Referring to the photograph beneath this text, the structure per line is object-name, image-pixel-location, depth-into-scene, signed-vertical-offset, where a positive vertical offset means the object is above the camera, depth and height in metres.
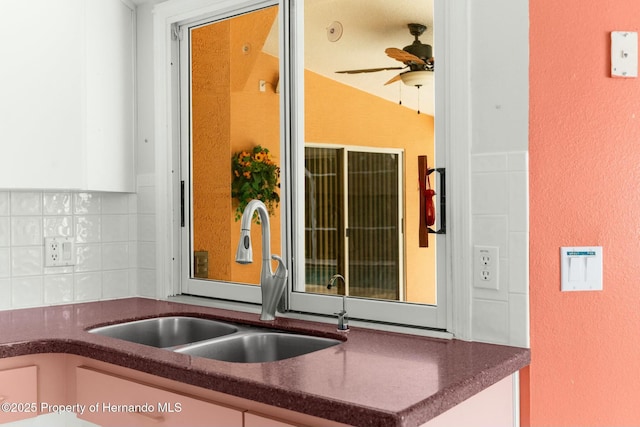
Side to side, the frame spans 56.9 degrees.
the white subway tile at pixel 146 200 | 2.43 +0.04
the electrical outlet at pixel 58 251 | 2.25 -0.16
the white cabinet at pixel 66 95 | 1.93 +0.41
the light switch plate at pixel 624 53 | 1.50 +0.39
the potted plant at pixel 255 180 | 2.40 +0.12
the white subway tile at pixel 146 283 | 2.45 -0.31
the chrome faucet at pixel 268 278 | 1.87 -0.22
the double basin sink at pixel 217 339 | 1.69 -0.41
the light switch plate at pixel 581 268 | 1.50 -0.16
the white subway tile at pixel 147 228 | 2.44 -0.08
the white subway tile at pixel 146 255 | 2.45 -0.19
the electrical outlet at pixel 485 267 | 1.53 -0.16
